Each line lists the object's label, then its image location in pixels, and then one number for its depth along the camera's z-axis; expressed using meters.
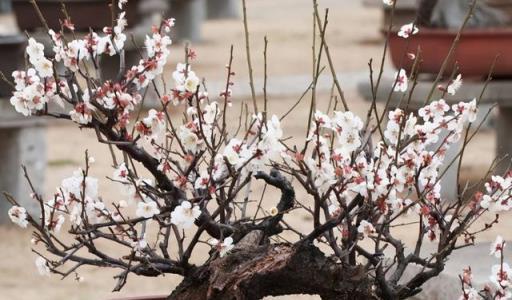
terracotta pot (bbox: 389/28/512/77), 10.77
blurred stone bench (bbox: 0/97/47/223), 10.37
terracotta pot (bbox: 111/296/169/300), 4.83
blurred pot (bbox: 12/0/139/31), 15.86
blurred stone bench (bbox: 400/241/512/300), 5.73
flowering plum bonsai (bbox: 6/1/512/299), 4.25
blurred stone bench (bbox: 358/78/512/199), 10.76
